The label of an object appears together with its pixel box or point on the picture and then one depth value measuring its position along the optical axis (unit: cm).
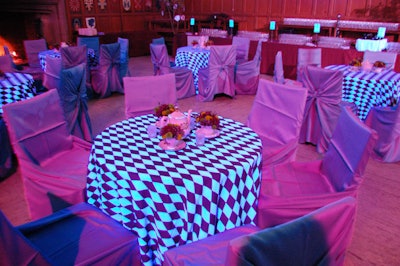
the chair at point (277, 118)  257
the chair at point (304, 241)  98
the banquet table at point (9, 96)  326
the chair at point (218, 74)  544
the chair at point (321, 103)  358
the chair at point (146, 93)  298
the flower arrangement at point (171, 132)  194
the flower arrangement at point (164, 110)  227
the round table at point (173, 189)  174
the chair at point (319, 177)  188
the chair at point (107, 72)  583
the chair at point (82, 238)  158
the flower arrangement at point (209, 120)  222
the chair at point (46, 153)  212
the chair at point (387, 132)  349
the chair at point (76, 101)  345
